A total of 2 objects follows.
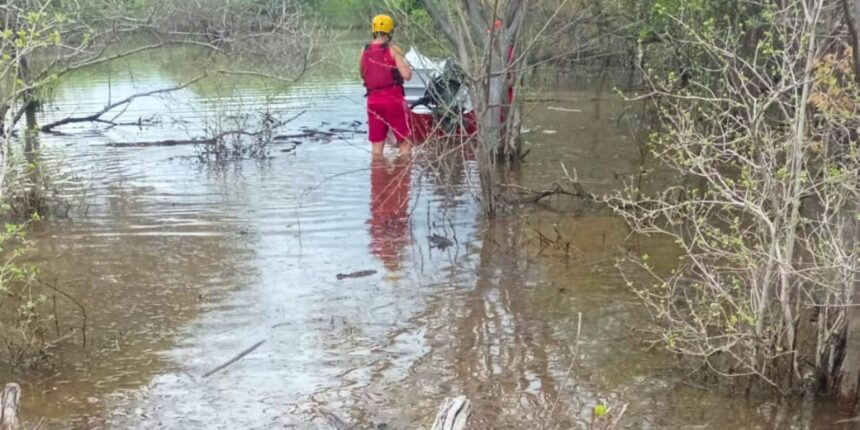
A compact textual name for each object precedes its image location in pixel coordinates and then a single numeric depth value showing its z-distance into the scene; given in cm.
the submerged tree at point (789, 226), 441
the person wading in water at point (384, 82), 1020
